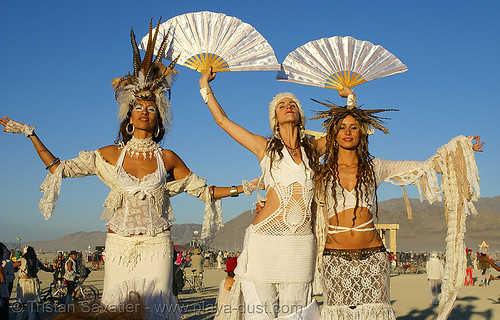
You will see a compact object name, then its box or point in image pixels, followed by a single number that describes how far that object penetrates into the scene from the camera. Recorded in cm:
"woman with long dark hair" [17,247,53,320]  1194
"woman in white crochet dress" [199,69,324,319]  427
